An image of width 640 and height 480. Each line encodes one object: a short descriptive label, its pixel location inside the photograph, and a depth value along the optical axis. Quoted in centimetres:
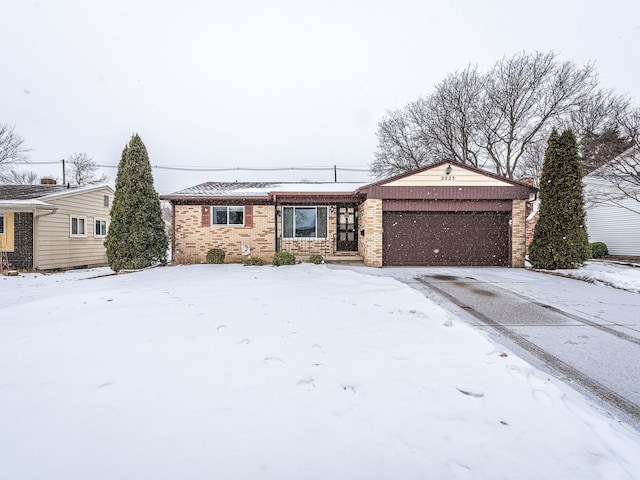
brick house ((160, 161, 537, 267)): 1105
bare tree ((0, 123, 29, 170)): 2383
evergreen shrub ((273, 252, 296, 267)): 1078
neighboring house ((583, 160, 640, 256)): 1380
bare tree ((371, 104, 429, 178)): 2309
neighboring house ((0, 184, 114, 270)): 1173
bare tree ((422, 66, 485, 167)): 2070
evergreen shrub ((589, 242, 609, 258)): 1462
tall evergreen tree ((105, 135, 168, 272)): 1114
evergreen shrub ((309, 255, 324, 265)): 1127
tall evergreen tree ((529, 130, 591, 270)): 966
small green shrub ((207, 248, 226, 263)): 1169
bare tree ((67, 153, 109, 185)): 2912
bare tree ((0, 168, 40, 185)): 2578
